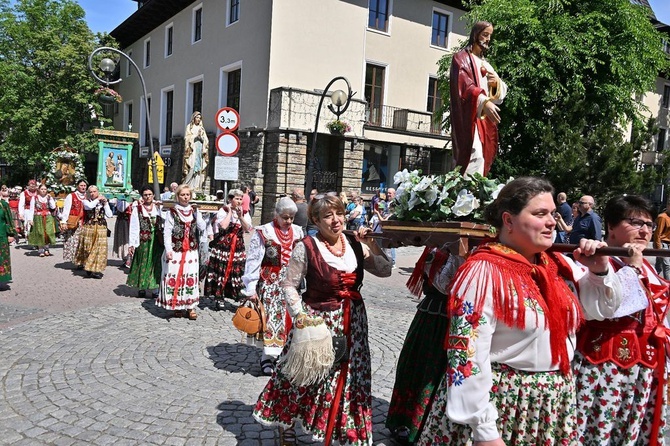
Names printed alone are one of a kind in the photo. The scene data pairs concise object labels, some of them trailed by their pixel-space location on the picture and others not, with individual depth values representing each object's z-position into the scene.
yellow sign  21.60
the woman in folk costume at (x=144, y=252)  8.42
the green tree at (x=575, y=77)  16.80
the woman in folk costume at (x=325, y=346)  3.10
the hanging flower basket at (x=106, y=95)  13.87
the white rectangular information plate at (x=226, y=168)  9.38
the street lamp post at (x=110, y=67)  13.78
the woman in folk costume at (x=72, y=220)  11.33
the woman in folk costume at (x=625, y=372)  2.56
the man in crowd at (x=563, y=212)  10.11
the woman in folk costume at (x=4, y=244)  8.62
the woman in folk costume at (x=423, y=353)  3.36
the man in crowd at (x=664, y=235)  8.55
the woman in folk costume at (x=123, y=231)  11.64
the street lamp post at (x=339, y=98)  14.31
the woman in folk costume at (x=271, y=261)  5.35
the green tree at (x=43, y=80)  31.20
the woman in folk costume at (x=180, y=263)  7.20
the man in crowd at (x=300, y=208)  9.69
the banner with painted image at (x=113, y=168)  16.45
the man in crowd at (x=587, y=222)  7.90
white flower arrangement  2.92
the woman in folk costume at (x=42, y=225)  13.15
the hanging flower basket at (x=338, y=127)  19.97
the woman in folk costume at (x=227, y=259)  7.93
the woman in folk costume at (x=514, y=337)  2.07
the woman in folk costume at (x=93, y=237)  10.23
